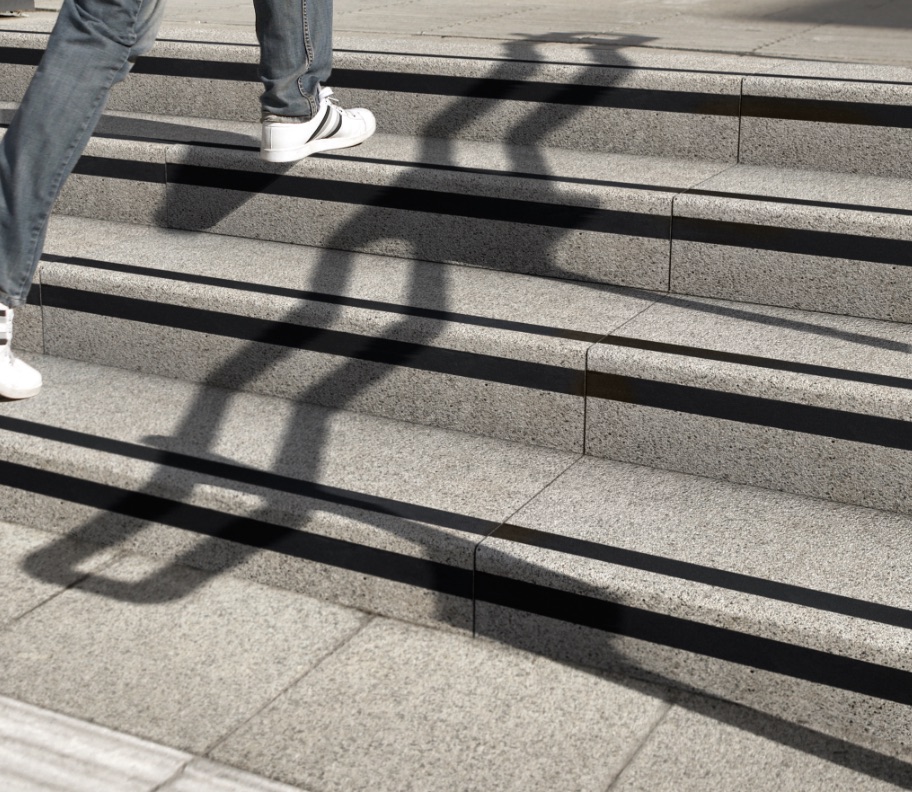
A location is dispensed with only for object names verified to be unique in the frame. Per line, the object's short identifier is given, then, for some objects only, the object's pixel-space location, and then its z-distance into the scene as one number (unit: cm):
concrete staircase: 220
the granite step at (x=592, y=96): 310
